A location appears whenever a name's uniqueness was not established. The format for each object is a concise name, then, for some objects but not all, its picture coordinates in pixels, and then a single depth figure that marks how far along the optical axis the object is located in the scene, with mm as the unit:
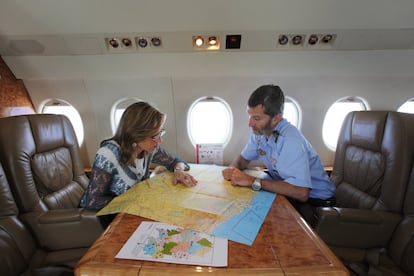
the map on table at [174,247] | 709
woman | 1276
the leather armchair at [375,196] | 1312
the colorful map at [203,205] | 894
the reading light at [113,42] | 1713
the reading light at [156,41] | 1708
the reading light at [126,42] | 1706
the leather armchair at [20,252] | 1175
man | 1282
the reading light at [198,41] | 1709
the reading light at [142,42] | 1712
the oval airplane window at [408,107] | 2337
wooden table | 663
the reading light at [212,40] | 1714
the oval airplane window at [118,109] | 2221
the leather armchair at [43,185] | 1312
